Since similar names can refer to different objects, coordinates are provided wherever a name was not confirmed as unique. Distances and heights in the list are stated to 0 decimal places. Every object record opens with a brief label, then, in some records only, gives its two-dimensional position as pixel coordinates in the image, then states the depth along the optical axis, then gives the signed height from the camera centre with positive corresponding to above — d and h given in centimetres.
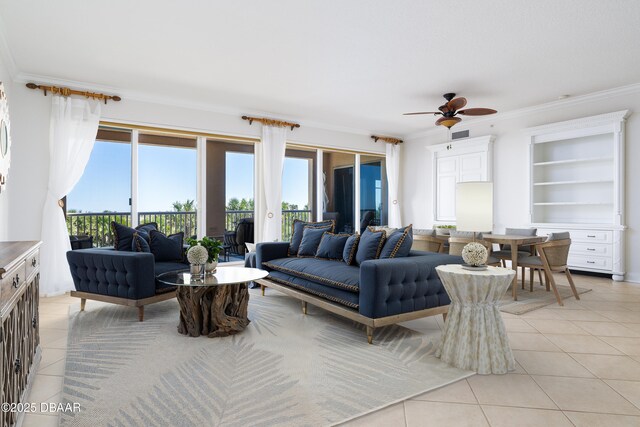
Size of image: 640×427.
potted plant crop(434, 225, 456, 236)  512 -27
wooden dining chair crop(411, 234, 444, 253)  496 -41
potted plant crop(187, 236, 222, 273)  354 -36
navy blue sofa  293 -65
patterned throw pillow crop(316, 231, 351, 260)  415 -39
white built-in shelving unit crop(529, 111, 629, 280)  537 +40
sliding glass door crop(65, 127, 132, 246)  523 +26
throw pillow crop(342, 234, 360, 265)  386 -39
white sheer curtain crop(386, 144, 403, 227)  820 +70
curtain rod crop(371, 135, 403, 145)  795 +153
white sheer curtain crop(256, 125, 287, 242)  641 +49
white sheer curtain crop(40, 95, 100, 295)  475 +43
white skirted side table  252 -76
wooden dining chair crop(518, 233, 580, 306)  433 -50
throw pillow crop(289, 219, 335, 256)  470 -23
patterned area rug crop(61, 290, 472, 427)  200 -105
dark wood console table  157 -56
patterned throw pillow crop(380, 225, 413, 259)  345 -30
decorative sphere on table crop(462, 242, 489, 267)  273 -31
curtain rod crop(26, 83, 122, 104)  469 +150
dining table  439 -34
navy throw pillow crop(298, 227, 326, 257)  448 -35
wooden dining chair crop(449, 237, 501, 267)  459 -40
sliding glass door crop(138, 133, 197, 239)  566 +44
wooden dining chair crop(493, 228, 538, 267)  491 -51
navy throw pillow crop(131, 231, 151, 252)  401 -35
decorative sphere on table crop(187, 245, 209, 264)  345 -40
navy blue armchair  356 -64
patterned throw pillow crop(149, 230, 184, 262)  429 -41
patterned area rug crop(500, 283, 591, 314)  409 -102
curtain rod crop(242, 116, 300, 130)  624 +151
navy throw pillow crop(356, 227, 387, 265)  358 -32
